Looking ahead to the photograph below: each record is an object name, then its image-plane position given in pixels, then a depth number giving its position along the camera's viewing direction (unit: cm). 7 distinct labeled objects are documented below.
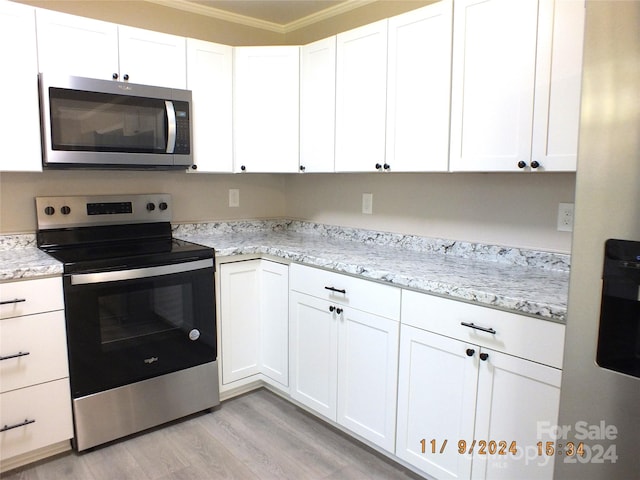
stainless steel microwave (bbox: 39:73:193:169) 212
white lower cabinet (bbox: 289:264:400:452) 198
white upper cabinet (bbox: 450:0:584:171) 162
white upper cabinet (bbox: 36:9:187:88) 214
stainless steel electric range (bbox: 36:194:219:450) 206
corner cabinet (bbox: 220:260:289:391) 254
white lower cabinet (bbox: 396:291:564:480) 149
